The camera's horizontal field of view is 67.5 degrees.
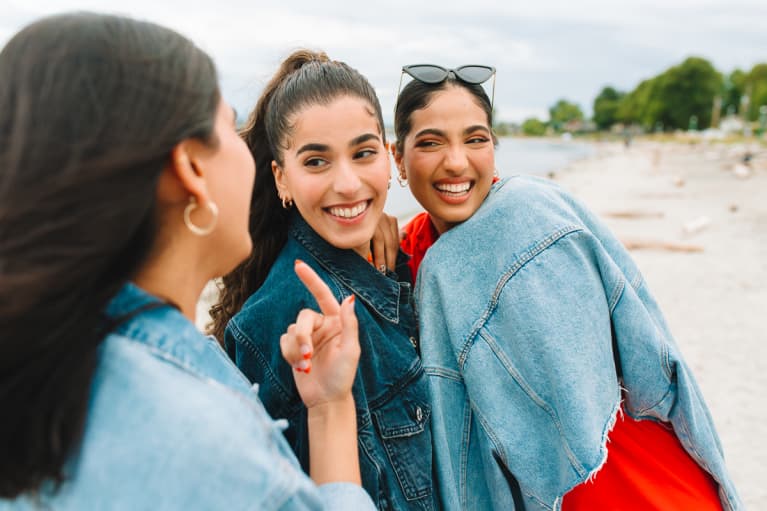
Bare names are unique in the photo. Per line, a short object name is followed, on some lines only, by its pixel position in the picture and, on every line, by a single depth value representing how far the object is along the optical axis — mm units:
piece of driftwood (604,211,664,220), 16281
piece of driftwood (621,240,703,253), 11328
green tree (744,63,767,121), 90125
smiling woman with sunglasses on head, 1840
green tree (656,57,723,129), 90888
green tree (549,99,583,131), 163375
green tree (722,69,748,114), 103781
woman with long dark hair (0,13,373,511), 921
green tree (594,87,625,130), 136875
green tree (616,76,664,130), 97812
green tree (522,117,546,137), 154288
